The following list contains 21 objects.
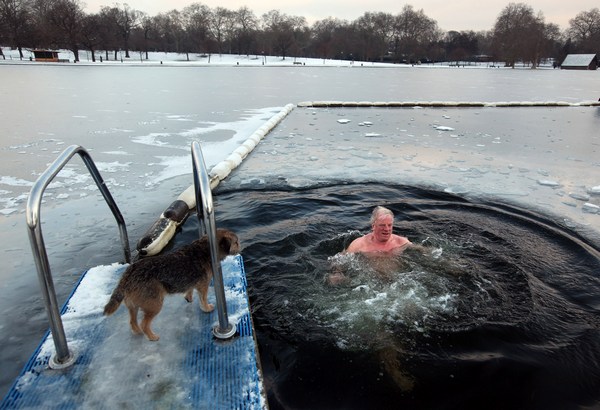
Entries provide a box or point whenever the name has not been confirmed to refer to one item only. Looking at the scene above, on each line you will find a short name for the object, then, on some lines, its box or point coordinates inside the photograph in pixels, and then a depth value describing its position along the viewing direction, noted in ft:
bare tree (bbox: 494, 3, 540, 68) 219.61
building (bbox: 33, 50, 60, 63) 163.94
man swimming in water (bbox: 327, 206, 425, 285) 12.75
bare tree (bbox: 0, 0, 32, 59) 181.27
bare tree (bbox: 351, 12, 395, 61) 287.89
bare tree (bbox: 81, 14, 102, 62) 181.06
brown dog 7.43
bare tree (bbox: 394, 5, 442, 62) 292.61
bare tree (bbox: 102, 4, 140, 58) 223.30
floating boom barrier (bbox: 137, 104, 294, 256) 13.10
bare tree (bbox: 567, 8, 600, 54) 268.21
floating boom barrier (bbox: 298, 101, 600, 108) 49.14
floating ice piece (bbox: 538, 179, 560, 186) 20.40
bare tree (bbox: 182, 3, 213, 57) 263.29
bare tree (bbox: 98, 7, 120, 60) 203.00
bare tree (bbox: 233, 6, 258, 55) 285.64
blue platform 6.68
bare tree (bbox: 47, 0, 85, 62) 175.22
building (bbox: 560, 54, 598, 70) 214.90
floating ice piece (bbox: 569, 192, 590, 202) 18.23
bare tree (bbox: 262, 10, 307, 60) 280.51
